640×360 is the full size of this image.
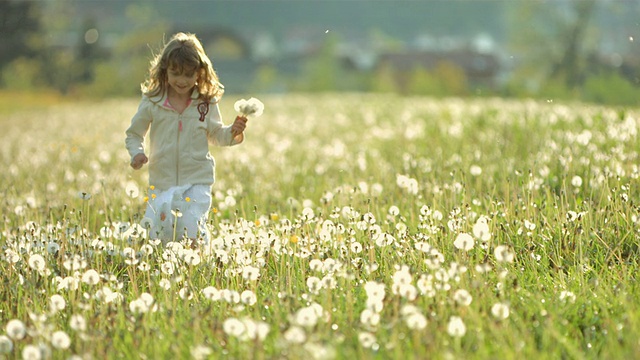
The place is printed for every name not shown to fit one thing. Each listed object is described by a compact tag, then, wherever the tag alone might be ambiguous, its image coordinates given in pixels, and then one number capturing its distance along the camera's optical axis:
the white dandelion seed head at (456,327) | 5.30
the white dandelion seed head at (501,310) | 5.57
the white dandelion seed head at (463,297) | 5.76
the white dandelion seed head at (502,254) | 5.86
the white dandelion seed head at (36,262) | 7.00
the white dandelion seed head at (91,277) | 6.57
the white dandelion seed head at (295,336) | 4.88
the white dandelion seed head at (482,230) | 6.71
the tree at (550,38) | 93.25
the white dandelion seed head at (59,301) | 6.35
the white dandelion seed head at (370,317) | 5.60
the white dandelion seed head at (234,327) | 5.37
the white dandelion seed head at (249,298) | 6.29
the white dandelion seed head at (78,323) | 5.50
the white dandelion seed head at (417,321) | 5.30
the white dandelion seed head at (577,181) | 10.21
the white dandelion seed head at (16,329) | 5.43
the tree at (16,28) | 96.94
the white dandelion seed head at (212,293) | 6.26
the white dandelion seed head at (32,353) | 5.27
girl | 9.72
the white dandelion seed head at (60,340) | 5.36
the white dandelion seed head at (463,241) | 6.57
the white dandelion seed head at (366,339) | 5.26
